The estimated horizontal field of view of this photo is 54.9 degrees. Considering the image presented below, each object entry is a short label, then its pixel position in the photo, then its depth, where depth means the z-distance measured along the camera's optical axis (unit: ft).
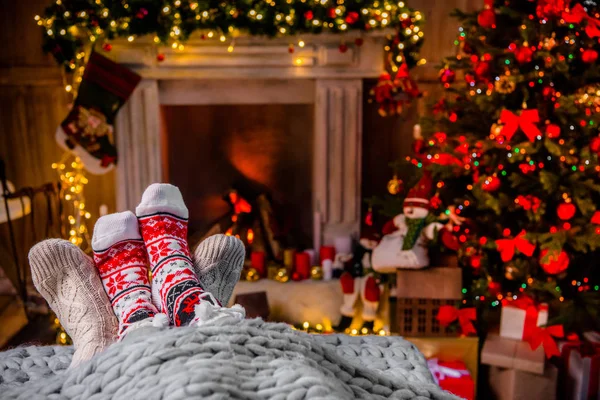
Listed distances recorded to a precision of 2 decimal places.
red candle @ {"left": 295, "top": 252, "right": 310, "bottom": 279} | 9.89
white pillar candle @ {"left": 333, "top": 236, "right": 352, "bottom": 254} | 10.05
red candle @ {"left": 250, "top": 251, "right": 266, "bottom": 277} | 9.91
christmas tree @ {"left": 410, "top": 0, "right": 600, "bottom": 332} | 7.35
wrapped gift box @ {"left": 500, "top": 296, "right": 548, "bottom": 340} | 7.92
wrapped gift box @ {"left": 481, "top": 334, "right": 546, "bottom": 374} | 7.55
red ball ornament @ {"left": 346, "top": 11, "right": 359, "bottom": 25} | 8.93
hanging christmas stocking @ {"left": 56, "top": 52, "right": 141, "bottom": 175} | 8.97
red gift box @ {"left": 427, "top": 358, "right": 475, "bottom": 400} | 7.54
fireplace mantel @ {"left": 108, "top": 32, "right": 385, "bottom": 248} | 9.43
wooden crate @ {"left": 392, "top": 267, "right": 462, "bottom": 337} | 8.09
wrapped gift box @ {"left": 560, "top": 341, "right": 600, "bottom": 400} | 7.53
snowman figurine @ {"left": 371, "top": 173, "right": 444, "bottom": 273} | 8.09
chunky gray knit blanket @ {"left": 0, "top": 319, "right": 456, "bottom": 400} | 2.41
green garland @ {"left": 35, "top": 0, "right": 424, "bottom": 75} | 8.79
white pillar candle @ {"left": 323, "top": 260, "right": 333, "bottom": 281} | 9.89
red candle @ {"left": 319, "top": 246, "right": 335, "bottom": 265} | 9.94
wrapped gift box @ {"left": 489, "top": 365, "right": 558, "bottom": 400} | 7.67
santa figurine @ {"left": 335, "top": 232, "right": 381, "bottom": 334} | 8.91
